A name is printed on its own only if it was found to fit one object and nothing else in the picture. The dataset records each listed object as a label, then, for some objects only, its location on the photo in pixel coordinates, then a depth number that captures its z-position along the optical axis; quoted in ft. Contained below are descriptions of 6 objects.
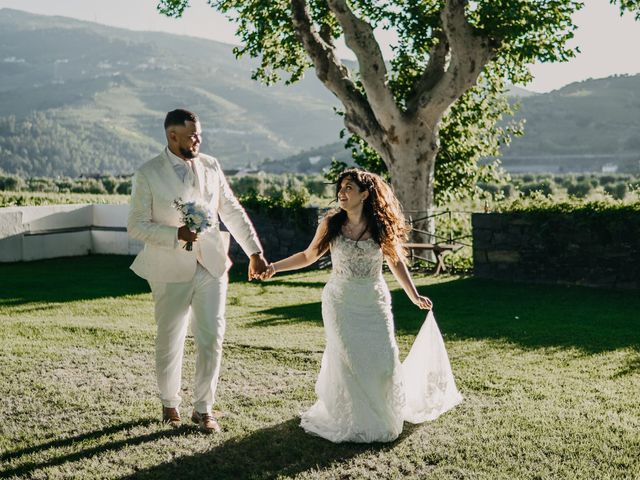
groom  19.07
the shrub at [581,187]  199.39
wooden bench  53.47
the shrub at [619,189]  173.35
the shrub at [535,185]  189.49
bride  19.06
